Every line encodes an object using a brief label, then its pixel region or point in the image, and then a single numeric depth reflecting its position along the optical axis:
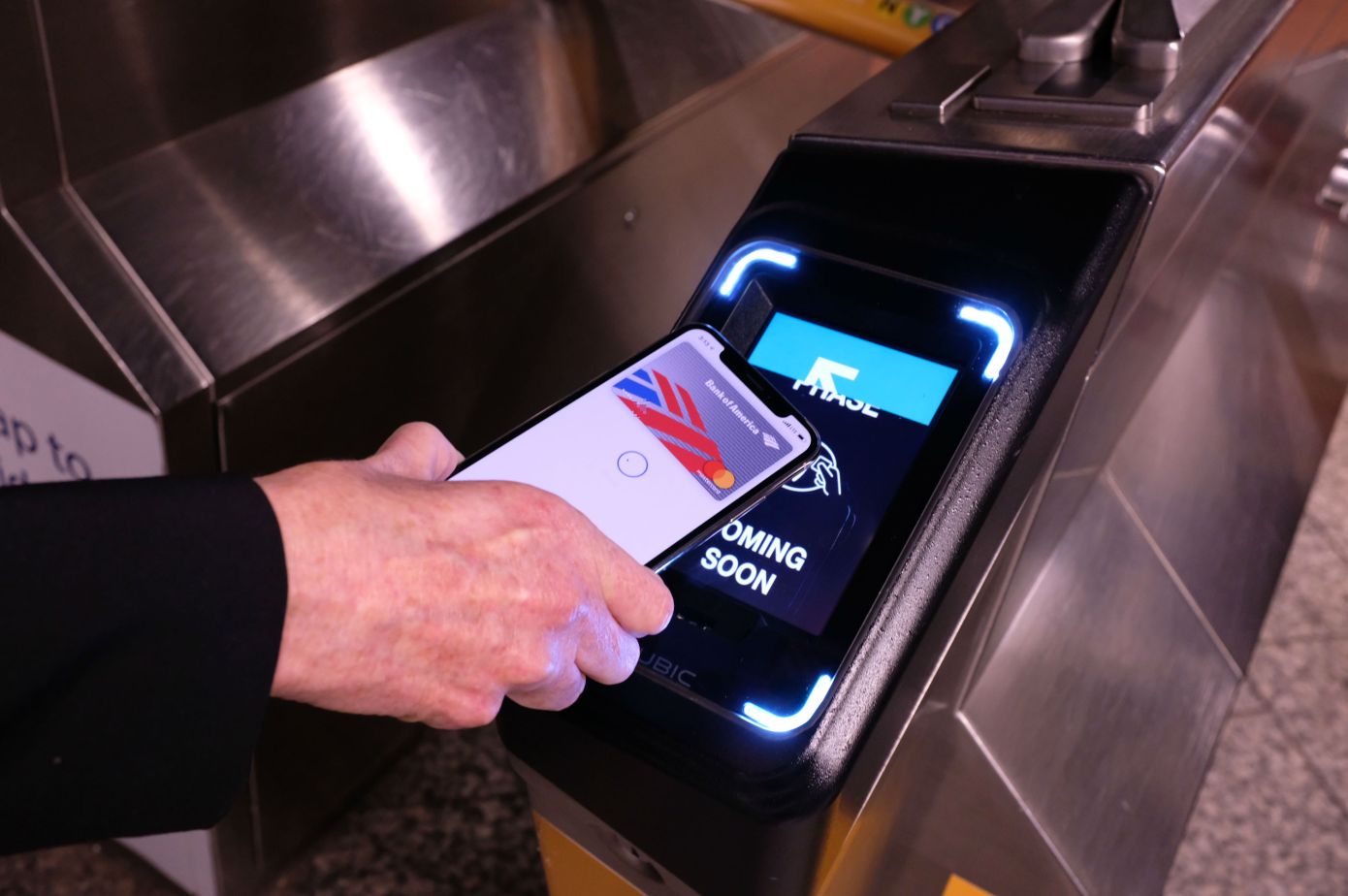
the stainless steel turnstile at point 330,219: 0.85
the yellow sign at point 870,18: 1.00
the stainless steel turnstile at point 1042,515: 0.54
